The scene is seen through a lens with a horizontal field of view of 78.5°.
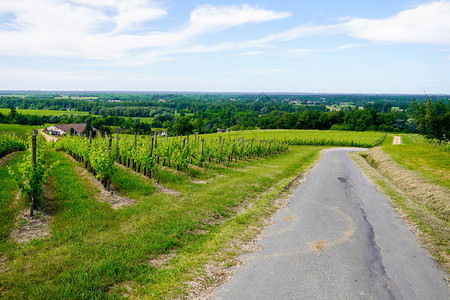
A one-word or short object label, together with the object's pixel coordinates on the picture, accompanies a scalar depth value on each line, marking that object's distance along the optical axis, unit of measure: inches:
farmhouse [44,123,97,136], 3485.2
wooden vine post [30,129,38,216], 321.7
